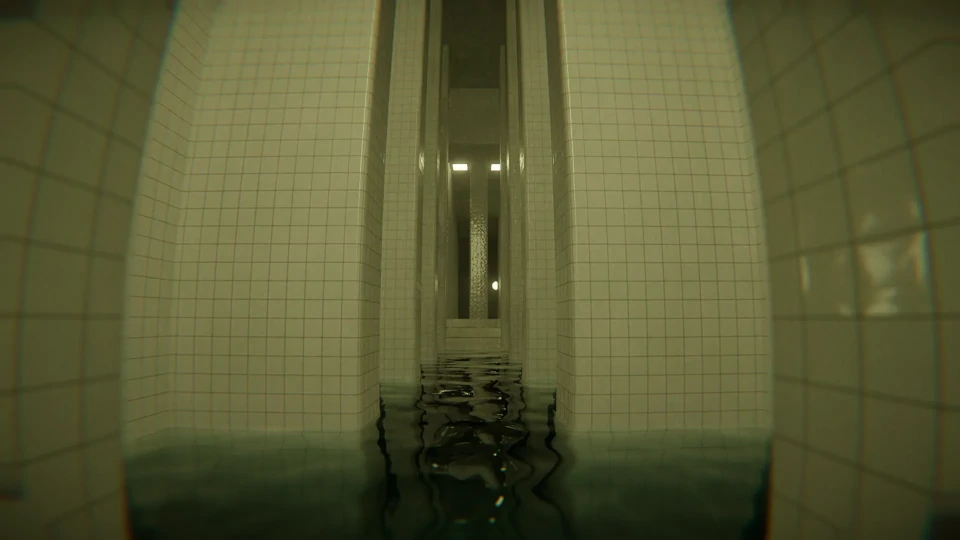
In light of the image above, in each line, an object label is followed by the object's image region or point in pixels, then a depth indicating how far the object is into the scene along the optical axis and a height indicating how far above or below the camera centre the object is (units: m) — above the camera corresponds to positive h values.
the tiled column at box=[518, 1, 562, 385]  4.83 +1.03
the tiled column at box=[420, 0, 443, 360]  6.58 +1.72
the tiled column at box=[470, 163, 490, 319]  12.85 +2.73
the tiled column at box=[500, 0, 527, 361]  6.06 +1.81
